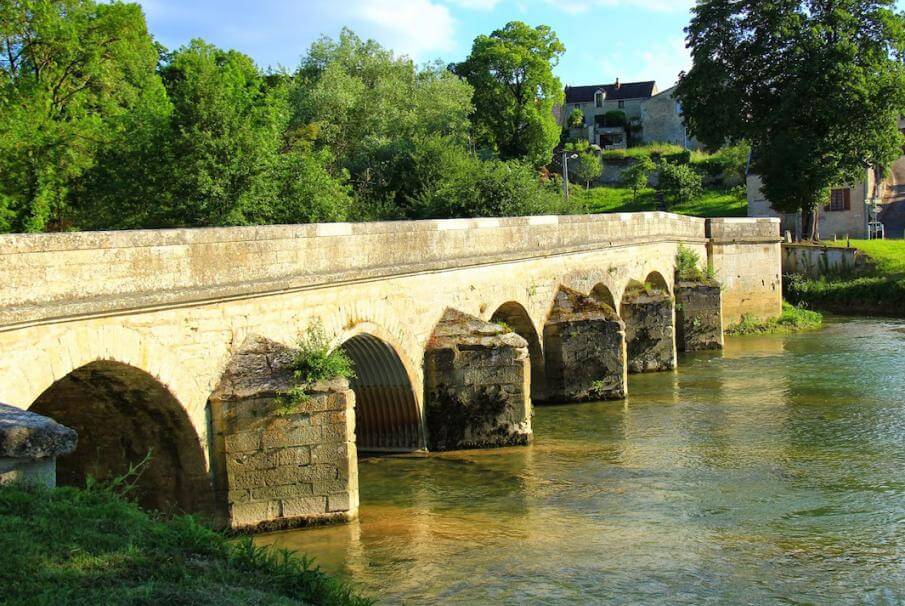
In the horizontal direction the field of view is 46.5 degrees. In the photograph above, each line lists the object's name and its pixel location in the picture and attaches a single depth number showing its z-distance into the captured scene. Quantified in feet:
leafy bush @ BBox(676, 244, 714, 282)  90.37
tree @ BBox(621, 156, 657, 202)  185.06
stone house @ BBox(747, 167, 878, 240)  141.79
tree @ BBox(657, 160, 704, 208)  174.19
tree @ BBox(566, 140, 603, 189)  192.24
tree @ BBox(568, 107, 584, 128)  238.37
